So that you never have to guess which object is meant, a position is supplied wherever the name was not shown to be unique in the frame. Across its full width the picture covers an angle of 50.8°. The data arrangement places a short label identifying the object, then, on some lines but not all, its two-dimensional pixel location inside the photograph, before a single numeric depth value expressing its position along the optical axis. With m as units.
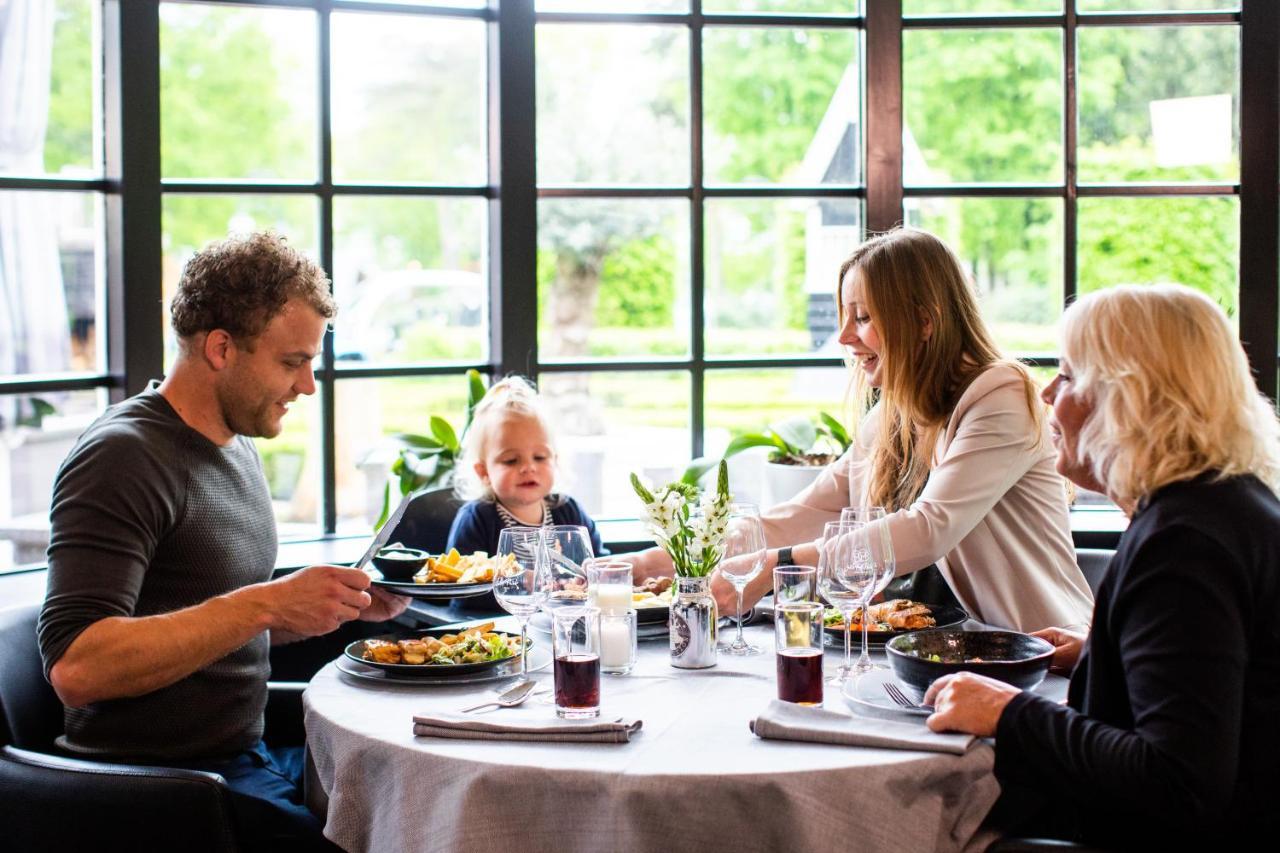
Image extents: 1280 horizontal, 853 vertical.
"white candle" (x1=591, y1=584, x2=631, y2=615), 2.13
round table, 1.61
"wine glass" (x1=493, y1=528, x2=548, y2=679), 1.98
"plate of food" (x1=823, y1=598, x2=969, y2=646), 2.20
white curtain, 3.22
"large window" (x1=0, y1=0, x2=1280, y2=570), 3.64
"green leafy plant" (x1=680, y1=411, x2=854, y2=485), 3.72
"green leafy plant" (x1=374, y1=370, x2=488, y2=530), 3.62
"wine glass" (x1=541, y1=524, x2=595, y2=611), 1.90
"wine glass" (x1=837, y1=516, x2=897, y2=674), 1.96
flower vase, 2.11
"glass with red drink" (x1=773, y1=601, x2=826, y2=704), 1.87
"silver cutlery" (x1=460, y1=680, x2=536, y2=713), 1.89
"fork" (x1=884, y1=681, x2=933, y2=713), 1.83
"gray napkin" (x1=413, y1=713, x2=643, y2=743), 1.74
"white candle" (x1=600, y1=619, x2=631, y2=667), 2.09
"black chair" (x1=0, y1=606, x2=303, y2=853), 1.82
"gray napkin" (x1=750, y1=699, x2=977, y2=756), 1.69
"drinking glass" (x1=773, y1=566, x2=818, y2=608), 1.97
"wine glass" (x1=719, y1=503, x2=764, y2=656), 2.17
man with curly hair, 1.92
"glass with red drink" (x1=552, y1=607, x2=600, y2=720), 1.82
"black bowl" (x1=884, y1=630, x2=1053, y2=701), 1.83
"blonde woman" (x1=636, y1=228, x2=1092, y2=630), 2.46
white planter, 3.61
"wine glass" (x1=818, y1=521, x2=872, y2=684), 1.96
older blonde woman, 1.51
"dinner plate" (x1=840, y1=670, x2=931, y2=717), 1.83
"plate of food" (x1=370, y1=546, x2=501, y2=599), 2.38
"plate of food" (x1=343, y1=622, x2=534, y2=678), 2.03
